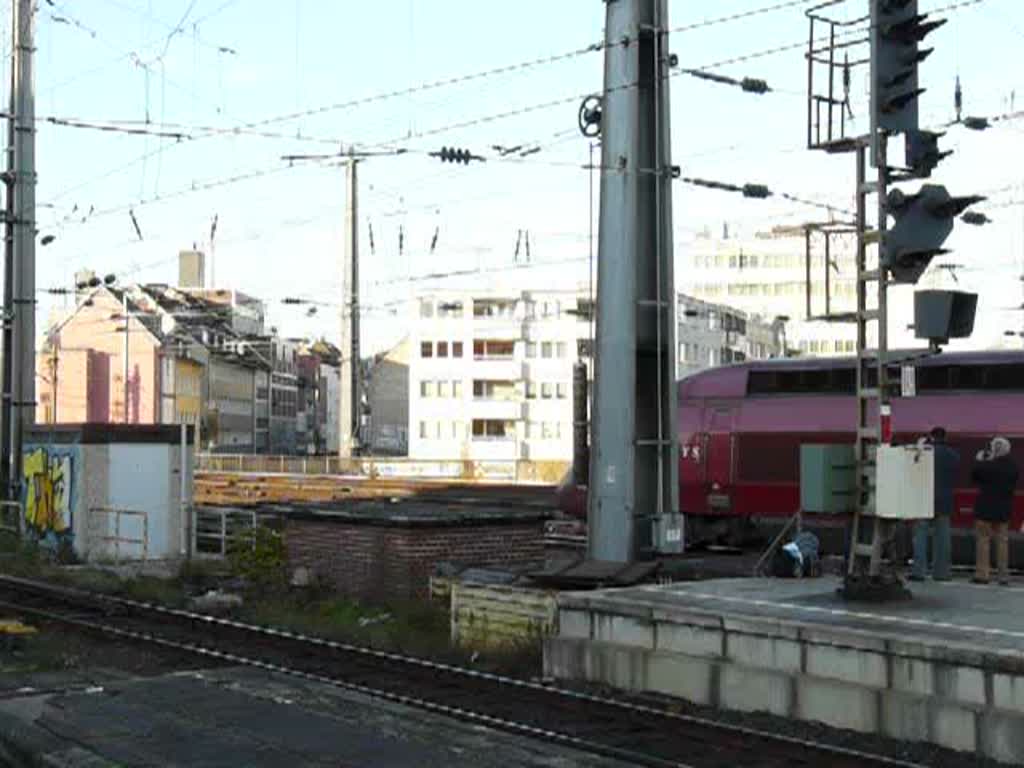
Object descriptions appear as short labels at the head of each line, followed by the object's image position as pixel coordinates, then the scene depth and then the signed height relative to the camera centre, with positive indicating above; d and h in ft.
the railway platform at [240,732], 26.66 -6.38
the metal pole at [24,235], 100.63 +14.40
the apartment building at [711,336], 311.47 +23.01
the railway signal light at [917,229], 38.93 +5.77
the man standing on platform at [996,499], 46.24 -2.28
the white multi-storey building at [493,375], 319.68 +13.35
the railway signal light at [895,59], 39.50 +10.77
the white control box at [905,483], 38.47 -1.45
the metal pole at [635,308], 52.06 +4.72
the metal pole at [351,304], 165.07 +15.23
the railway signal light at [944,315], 37.50 +3.20
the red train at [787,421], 68.13 +0.57
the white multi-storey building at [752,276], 403.95 +48.26
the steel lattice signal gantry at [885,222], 39.04 +6.00
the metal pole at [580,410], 60.44 +0.97
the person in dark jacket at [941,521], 47.03 -3.08
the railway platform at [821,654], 29.89 -5.49
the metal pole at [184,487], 86.69 -3.56
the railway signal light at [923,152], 39.96 +8.12
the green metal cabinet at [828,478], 40.29 -1.39
